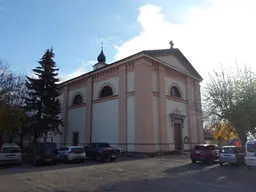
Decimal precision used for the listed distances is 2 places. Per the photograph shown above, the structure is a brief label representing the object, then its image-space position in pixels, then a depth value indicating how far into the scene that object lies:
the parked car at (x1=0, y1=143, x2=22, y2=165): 15.91
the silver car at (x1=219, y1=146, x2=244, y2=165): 14.40
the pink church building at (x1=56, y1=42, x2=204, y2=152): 20.95
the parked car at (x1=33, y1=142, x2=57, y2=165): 15.80
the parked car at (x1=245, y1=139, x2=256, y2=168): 12.37
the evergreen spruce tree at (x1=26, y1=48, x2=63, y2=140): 23.42
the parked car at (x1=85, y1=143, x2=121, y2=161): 16.84
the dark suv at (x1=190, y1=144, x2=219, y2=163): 15.46
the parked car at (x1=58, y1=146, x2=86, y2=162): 16.44
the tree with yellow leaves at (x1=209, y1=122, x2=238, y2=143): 18.17
